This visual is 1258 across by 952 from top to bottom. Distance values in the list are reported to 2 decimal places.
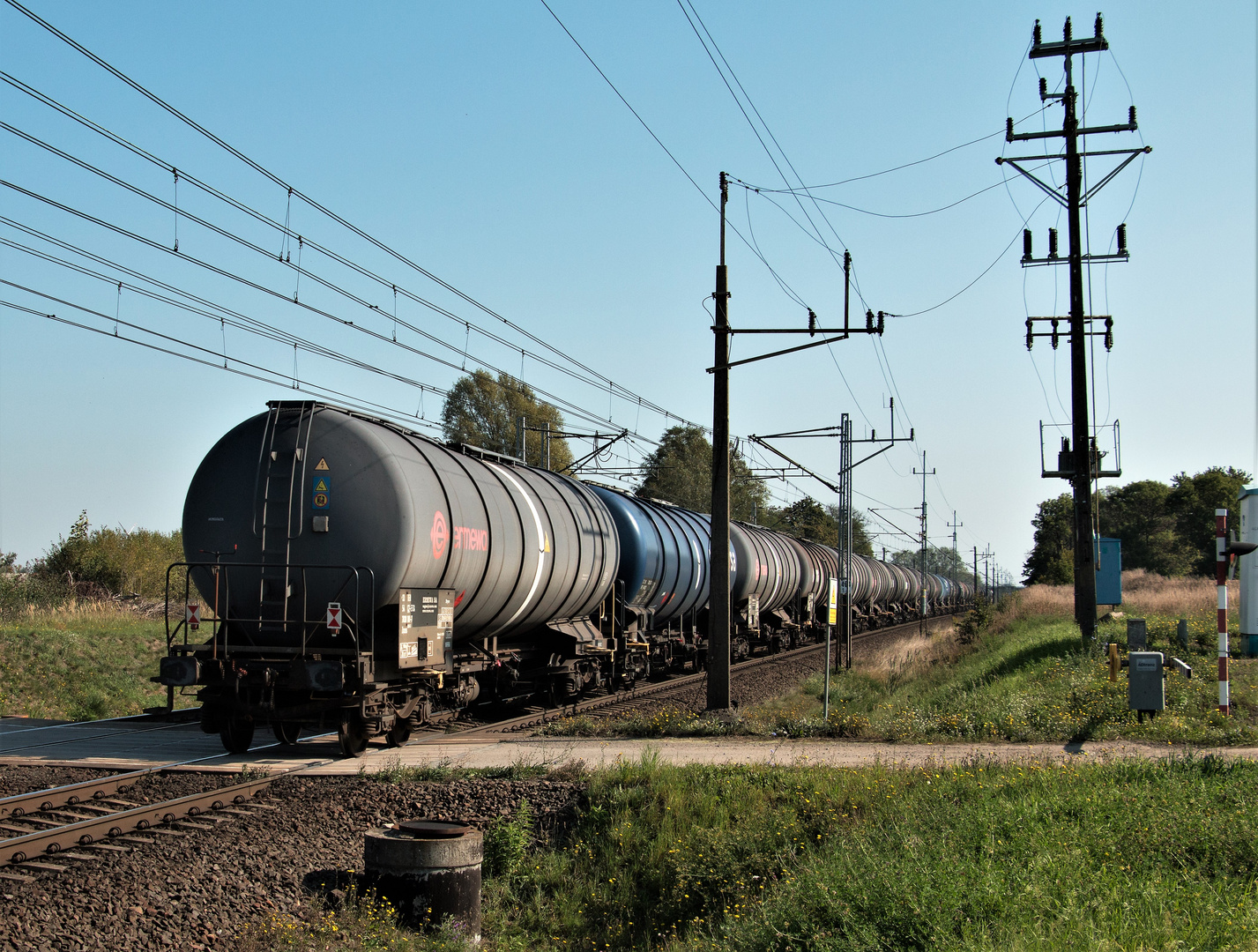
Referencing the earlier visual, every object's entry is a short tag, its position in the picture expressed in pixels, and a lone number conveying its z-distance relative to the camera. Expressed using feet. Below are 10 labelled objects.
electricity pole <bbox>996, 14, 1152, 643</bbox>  68.64
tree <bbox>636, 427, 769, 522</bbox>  227.61
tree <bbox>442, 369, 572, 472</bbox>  194.80
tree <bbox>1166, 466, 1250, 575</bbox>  232.73
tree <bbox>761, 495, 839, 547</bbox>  253.65
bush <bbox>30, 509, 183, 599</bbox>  105.19
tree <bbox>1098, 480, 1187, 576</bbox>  255.70
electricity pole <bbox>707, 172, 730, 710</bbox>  47.73
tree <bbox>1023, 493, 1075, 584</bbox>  203.92
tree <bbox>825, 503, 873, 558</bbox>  297.04
